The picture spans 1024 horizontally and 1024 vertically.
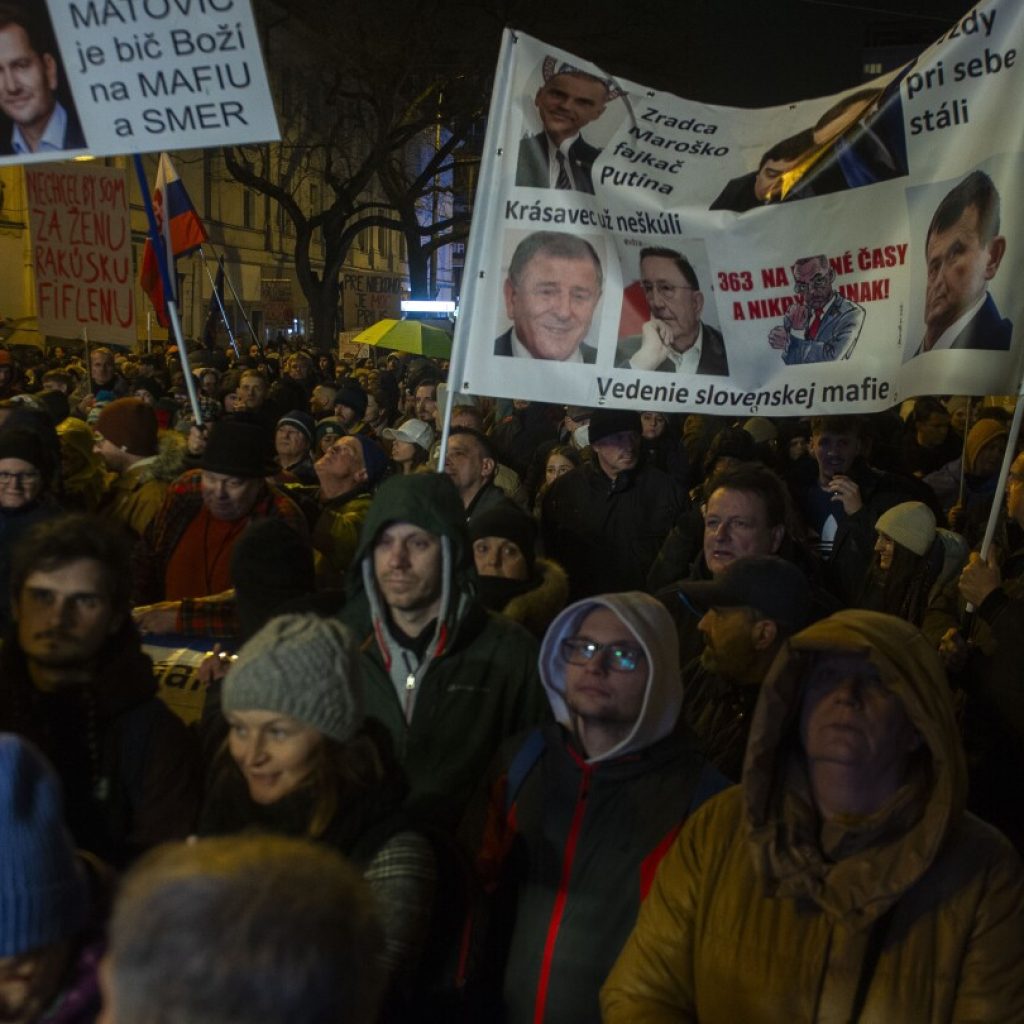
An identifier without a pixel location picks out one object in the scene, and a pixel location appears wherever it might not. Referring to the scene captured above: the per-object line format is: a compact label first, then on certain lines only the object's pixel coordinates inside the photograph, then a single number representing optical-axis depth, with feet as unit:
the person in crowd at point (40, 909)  6.42
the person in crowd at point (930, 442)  34.17
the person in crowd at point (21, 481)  16.87
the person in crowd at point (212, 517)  17.31
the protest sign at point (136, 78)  16.33
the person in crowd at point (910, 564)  17.72
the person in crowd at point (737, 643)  12.27
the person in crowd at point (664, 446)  28.96
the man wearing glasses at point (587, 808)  9.52
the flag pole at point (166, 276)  20.04
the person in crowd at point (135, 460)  20.33
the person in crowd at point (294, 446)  26.58
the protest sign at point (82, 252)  32.27
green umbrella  56.13
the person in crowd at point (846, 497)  20.77
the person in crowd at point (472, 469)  21.42
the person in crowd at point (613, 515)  23.36
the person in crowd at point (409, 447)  27.37
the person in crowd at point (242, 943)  4.39
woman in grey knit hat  8.34
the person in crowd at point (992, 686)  13.10
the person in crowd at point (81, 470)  21.17
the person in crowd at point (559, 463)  27.76
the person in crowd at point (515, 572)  15.03
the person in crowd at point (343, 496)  19.79
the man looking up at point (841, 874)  7.64
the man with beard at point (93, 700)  9.90
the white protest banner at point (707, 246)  15.20
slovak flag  28.50
